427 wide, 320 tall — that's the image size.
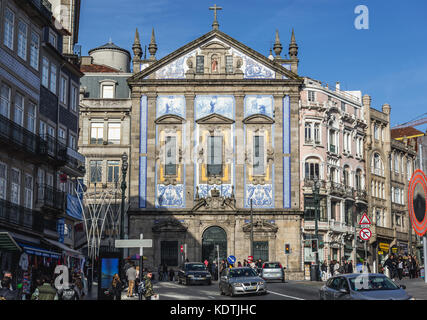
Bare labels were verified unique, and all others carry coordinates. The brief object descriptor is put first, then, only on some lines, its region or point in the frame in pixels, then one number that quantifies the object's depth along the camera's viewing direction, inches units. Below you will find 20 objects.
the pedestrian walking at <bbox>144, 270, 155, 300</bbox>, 1159.7
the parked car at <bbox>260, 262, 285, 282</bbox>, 1888.5
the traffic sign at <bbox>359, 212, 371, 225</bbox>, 1127.6
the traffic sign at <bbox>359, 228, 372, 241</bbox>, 1103.6
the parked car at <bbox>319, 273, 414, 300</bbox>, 834.2
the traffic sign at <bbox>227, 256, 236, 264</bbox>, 2078.6
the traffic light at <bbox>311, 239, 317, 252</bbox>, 2674.7
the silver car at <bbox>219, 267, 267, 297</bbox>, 1291.8
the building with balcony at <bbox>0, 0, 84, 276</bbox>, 1317.7
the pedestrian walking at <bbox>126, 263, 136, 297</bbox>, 1318.9
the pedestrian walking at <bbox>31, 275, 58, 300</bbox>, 834.8
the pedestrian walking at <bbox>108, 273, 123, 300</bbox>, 1112.2
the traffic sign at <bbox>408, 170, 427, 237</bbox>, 1011.3
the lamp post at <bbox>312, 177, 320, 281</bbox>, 1955.0
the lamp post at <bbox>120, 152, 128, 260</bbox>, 1430.9
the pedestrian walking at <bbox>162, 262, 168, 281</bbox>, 2406.5
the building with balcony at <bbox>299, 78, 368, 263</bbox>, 2731.3
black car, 1782.7
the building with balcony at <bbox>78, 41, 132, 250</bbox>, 2691.9
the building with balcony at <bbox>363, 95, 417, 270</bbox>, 3078.2
